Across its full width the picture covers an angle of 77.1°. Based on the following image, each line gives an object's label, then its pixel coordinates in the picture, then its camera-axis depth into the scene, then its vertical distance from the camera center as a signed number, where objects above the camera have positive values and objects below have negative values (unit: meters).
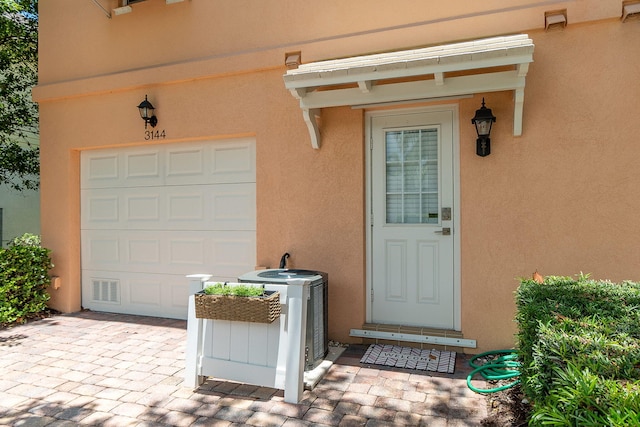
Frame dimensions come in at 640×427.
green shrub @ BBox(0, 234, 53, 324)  5.04 -0.89
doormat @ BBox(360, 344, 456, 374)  3.63 -1.40
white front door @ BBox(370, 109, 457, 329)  4.09 -0.09
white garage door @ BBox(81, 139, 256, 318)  4.98 -0.11
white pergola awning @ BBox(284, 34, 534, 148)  3.29 +1.22
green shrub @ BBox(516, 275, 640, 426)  1.41 -0.63
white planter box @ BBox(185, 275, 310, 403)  3.07 -1.09
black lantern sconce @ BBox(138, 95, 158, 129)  5.04 +1.27
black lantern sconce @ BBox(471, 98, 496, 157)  3.71 +0.77
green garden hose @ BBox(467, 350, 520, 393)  3.18 -1.35
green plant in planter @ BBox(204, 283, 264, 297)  3.14 -0.62
